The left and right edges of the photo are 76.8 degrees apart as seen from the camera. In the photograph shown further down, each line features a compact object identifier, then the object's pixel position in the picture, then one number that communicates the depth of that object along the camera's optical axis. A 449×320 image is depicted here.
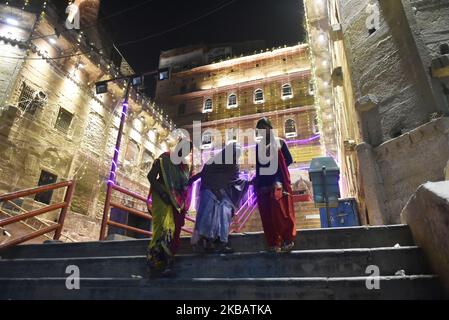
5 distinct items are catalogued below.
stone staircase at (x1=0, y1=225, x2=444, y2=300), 2.58
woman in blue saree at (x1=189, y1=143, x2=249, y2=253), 3.89
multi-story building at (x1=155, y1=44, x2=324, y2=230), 26.89
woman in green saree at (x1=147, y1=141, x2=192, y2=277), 3.59
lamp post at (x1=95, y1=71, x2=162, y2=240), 5.83
